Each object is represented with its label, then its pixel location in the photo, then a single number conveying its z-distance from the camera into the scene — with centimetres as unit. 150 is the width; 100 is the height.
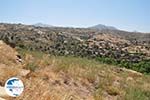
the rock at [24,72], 316
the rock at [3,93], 192
